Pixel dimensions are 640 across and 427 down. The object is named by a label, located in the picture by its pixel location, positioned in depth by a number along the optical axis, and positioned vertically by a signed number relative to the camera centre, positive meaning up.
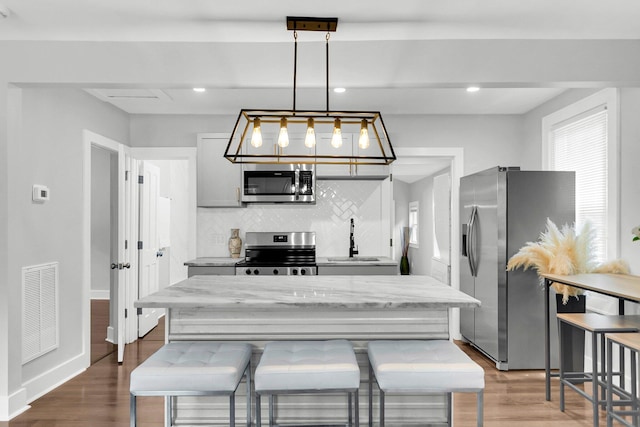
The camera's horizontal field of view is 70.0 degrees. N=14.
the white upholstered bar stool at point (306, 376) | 2.08 -0.73
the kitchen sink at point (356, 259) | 4.82 -0.45
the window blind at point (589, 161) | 3.81 +0.51
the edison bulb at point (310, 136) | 2.54 +0.46
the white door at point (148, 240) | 4.95 -0.26
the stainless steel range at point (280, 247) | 5.02 -0.33
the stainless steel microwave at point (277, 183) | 4.84 +0.36
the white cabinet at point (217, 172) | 4.85 +0.47
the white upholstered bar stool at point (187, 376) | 2.04 -0.72
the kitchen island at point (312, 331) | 2.61 -0.65
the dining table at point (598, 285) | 2.53 -0.41
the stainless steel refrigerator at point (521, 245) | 3.96 -0.24
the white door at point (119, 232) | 4.15 -0.15
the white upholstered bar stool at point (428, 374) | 2.08 -0.72
